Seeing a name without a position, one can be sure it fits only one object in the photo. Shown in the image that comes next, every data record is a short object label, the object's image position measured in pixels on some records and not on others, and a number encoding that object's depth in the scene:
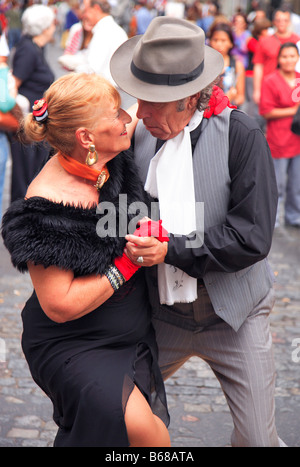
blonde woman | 2.51
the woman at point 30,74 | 7.29
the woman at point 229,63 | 8.22
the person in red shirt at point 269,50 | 9.38
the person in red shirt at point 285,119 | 7.59
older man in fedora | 2.64
